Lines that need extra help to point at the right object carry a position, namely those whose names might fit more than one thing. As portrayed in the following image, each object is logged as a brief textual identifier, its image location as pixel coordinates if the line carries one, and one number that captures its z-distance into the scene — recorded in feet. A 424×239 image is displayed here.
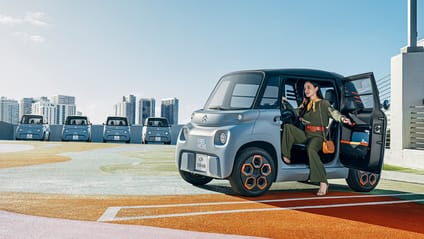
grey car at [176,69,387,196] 20.66
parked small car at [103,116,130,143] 81.05
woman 21.89
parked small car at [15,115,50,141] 81.71
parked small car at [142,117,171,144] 81.46
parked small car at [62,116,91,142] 80.23
